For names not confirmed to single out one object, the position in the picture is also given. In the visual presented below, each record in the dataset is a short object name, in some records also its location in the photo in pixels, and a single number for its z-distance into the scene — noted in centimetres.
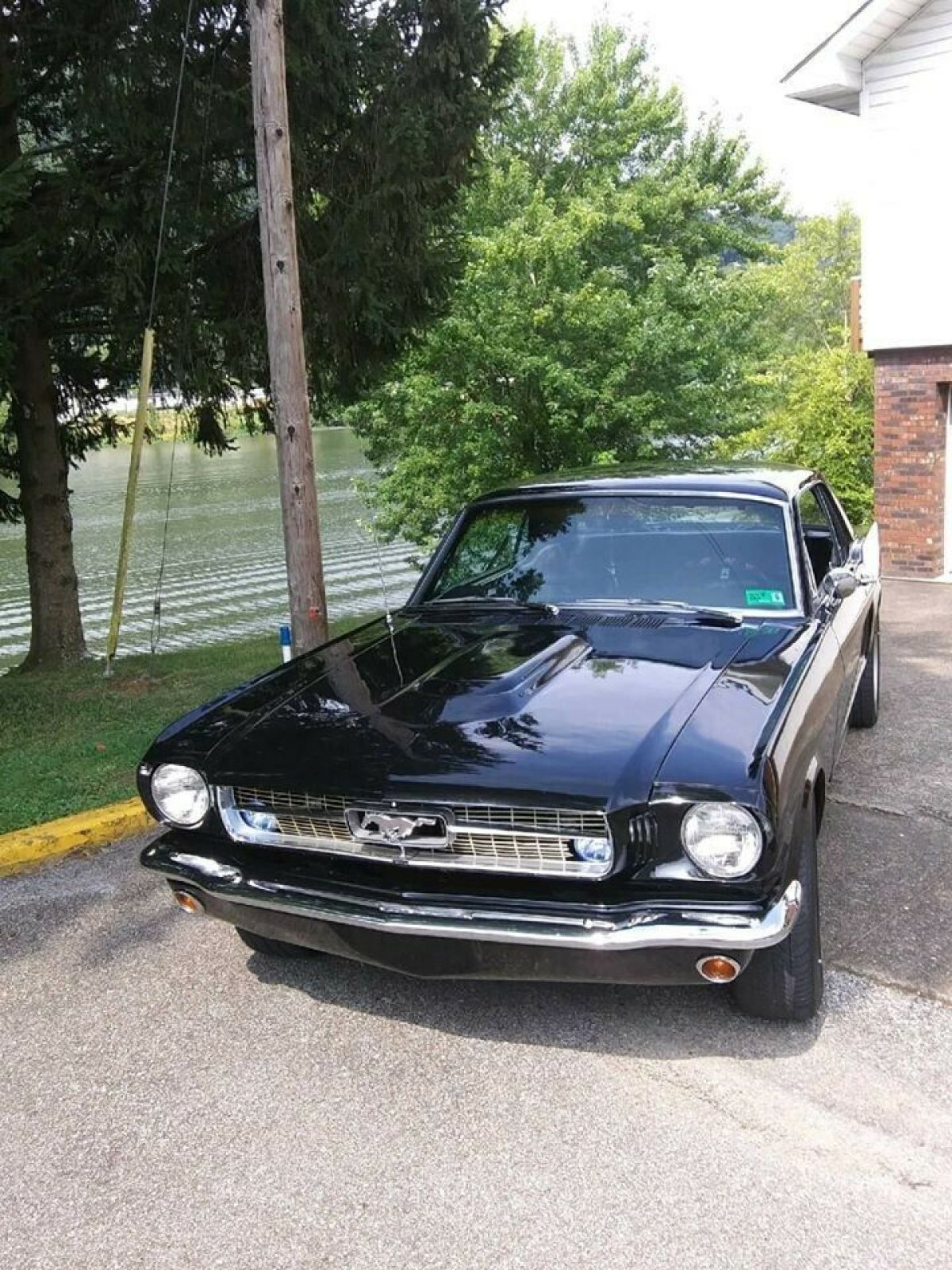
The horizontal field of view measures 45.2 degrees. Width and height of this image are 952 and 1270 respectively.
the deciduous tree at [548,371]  1295
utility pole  599
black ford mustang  289
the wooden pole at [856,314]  1388
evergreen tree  751
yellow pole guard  780
